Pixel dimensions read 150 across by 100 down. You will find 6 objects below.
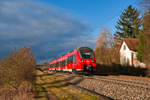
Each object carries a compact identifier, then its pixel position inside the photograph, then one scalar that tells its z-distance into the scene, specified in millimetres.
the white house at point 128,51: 36416
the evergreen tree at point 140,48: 27781
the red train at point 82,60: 19172
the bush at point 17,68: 11680
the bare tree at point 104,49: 36344
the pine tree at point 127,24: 52469
